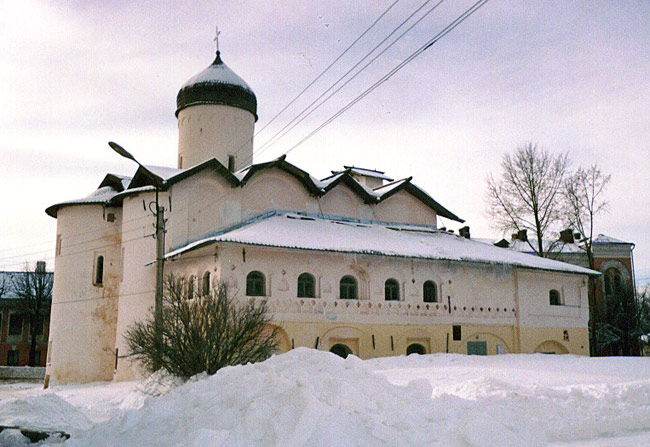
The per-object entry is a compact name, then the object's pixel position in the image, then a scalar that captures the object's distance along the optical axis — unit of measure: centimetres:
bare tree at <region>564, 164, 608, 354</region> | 3152
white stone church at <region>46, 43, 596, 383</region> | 2064
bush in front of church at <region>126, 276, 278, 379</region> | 1350
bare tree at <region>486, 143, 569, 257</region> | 3095
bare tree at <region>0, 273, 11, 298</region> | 4413
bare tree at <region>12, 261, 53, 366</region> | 4252
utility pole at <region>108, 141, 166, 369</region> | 1451
